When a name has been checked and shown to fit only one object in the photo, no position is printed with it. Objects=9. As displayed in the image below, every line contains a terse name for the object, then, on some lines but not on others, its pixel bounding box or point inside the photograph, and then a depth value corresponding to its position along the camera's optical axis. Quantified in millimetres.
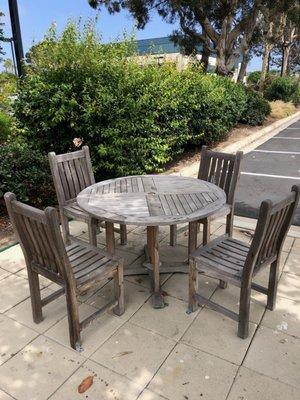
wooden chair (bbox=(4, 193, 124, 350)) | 1950
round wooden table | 2410
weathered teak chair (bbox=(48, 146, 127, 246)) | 3342
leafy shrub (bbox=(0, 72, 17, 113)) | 5567
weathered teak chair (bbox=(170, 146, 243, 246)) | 3340
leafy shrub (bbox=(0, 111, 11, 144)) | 5883
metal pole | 5402
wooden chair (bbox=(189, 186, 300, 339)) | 2063
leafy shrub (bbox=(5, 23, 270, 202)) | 5016
